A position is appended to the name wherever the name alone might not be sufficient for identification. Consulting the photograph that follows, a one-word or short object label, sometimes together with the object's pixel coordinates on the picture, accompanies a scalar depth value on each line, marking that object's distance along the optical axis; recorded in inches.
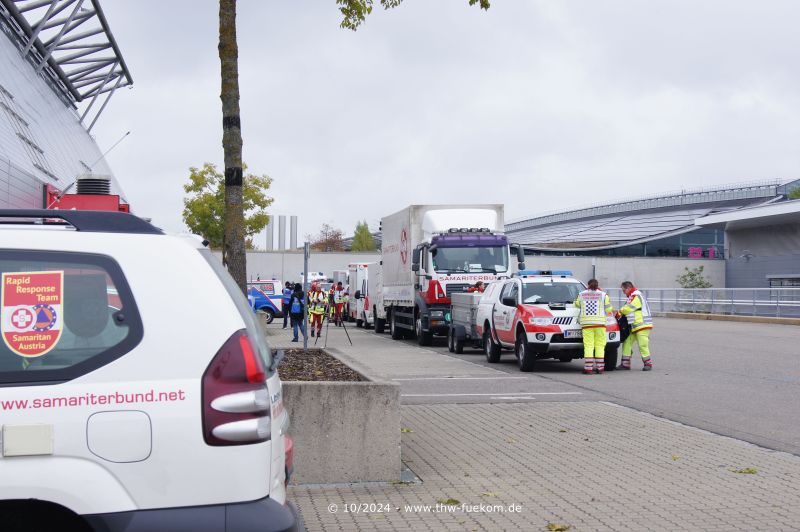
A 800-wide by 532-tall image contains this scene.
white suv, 134.4
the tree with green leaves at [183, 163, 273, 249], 2043.6
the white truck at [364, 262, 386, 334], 1354.6
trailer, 876.6
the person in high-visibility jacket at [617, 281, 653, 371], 703.7
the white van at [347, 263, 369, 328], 1629.9
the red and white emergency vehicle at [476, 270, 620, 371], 691.4
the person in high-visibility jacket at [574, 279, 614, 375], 674.8
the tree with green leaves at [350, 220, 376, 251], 4205.2
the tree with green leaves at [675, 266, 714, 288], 2420.5
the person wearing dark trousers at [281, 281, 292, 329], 1512.1
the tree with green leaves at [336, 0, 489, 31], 522.3
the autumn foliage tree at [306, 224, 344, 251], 4252.0
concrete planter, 295.1
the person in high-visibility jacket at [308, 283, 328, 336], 1098.1
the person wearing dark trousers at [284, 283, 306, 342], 1038.4
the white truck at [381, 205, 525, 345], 1002.1
